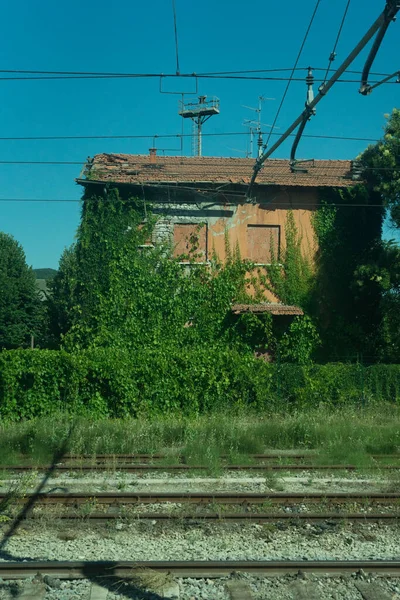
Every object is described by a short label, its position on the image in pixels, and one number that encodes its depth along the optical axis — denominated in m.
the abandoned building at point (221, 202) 21.33
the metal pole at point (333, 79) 6.98
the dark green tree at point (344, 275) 21.80
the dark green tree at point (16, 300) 29.12
